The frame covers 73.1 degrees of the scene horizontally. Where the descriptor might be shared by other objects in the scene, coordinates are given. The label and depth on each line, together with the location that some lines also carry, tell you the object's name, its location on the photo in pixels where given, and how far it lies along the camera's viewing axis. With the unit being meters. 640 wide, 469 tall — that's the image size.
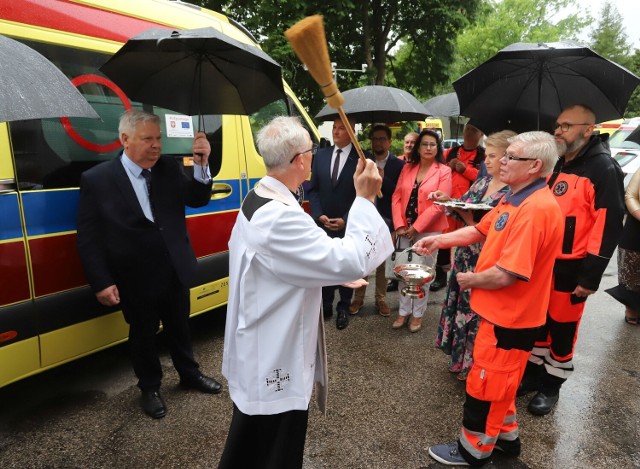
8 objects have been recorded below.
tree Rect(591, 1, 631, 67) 41.66
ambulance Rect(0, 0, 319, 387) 2.35
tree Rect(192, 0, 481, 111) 11.05
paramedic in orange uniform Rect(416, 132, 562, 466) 2.02
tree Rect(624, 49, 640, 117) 30.64
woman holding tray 2.88
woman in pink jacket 3.99
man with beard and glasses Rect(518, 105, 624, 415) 2.61
